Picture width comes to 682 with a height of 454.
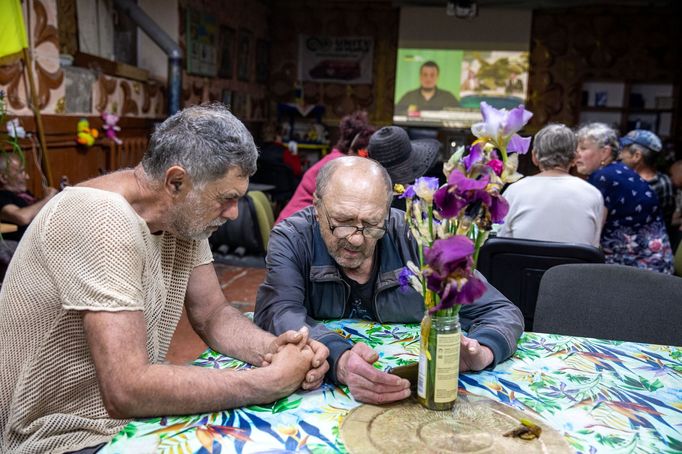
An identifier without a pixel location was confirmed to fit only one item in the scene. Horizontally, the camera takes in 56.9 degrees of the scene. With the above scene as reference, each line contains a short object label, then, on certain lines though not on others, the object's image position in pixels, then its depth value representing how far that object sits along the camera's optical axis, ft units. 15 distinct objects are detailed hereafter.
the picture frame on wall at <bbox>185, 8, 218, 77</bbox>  25.44
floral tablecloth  3.93
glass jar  4.24
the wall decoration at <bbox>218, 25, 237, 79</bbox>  29.12
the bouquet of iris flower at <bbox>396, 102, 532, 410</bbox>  3.89
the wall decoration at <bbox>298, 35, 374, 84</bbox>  35.27
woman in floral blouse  12.54
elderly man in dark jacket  5.95
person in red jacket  13.92
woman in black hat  11.38
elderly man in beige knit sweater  4.31
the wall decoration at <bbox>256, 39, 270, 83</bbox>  34.17
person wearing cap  15.05
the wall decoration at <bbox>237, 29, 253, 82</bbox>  31.35
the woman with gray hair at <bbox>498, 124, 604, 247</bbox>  10.98
